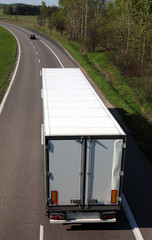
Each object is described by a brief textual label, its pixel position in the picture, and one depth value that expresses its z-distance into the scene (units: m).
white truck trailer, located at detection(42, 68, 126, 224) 6.65
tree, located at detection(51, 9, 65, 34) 66.12
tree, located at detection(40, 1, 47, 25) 88.63
